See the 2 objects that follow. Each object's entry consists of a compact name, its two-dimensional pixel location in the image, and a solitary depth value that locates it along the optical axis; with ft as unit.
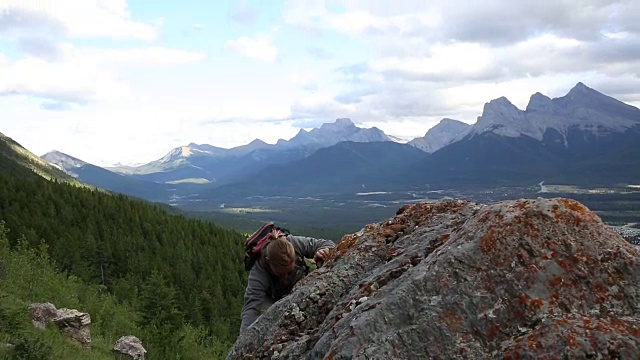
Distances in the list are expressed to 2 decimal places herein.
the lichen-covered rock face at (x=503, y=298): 14.98
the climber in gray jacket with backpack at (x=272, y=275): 25.29
